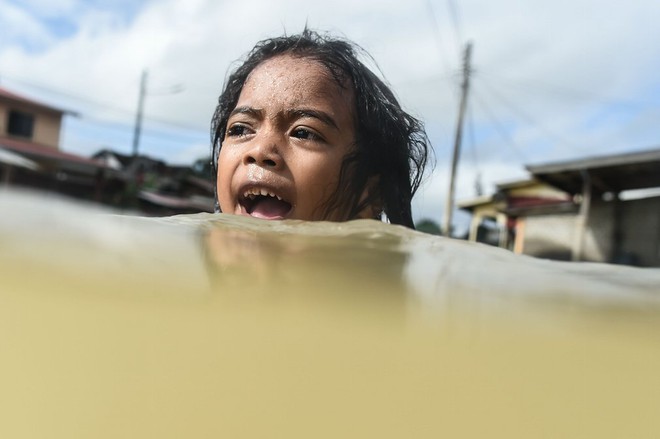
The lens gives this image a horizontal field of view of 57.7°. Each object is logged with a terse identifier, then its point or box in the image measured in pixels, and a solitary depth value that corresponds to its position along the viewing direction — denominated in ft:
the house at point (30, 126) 41.98
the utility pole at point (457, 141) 30.60
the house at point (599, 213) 19.67
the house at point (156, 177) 35.35
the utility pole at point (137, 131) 27.22
